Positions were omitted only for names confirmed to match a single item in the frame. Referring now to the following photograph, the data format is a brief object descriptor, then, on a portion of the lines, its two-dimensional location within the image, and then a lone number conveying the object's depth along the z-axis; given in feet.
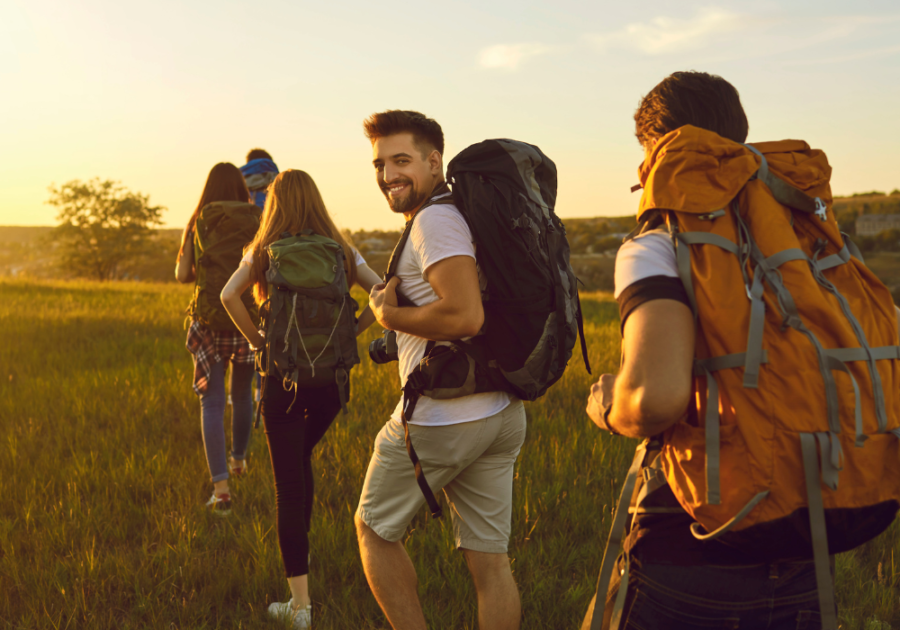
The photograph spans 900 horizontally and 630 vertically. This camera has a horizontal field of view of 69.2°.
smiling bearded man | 7.81
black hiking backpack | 7.90
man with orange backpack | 4.83
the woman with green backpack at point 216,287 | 14.80
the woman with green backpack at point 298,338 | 10.89
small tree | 181.16
